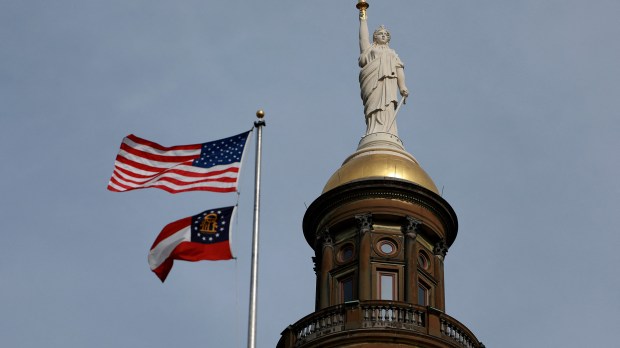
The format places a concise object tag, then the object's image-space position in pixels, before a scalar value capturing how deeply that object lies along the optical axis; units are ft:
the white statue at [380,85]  179.32
